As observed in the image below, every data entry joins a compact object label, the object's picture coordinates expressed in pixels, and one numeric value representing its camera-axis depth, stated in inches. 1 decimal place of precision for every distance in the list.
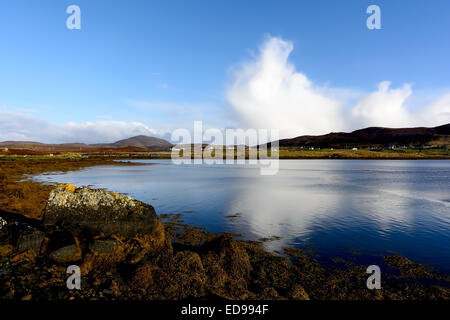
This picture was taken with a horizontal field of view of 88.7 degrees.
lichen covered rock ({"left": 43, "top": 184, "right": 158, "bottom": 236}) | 355.3
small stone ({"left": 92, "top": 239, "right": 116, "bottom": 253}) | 329.1
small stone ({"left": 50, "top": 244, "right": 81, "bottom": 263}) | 314.0
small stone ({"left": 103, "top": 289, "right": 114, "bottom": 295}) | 260.5
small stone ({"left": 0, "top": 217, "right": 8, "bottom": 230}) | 373.1
